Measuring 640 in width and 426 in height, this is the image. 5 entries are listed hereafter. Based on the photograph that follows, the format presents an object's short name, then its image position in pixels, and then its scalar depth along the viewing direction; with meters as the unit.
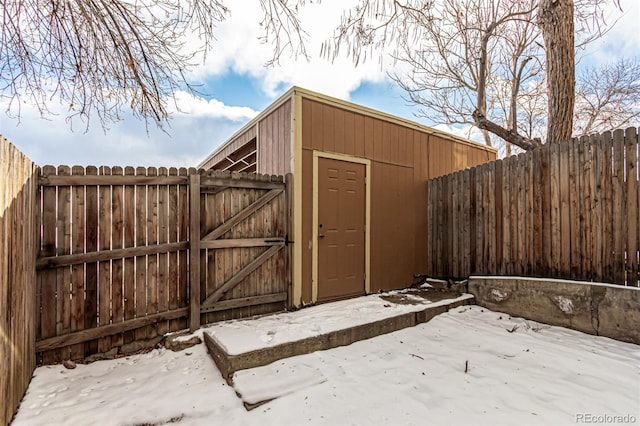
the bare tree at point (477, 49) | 3.56
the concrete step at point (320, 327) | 2.47
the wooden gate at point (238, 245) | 3.30
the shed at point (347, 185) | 3.96
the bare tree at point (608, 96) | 8.73
